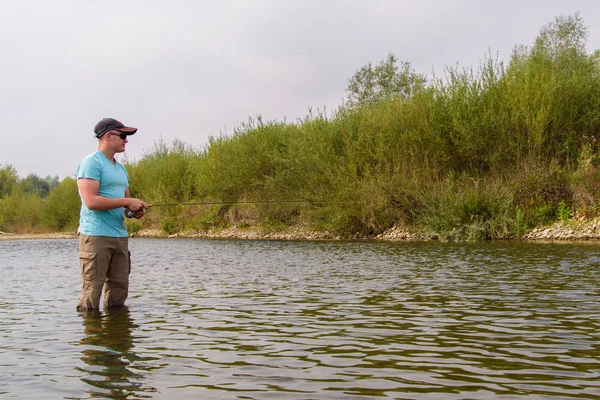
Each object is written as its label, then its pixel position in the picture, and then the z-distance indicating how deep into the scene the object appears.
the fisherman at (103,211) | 6.93
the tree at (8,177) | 79.47
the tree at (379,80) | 57.62
